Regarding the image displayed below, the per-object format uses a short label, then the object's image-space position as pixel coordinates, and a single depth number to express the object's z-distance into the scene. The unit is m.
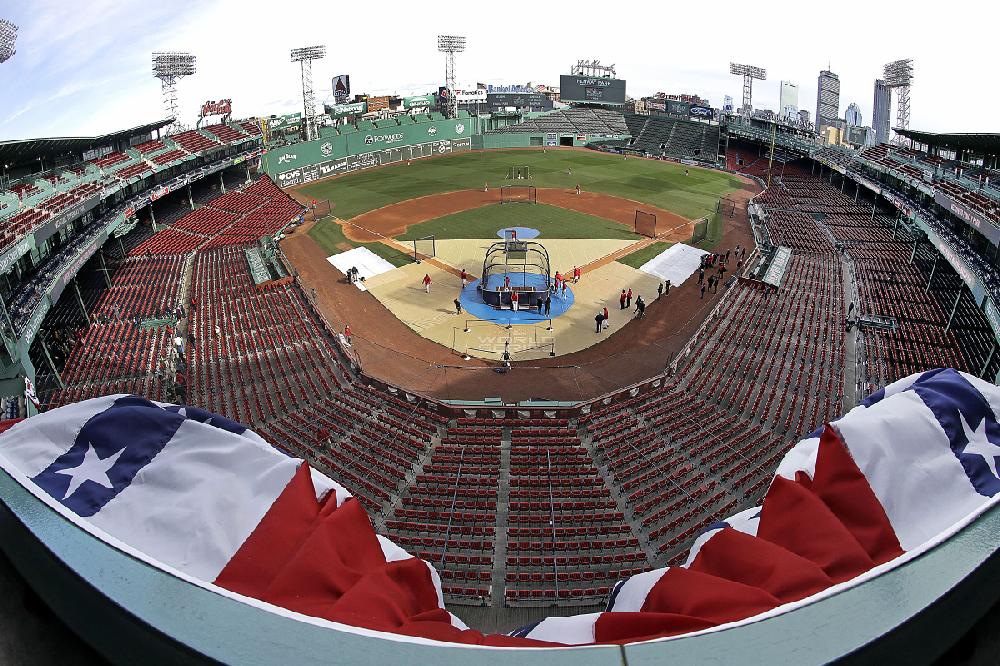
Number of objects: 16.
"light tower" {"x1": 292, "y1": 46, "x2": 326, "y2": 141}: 80.94
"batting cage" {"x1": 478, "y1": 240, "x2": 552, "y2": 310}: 35.97
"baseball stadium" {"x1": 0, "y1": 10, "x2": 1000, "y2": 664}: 3.09
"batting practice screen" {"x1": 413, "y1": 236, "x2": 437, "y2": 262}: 46.31
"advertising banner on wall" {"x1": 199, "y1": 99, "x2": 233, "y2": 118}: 75.81
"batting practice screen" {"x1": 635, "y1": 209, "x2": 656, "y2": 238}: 52.62
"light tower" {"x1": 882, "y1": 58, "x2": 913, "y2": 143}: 77.62
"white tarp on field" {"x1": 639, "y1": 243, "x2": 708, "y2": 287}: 42.47
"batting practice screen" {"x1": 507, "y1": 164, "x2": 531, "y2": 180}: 74.25
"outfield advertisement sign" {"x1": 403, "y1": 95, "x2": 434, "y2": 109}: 99.51
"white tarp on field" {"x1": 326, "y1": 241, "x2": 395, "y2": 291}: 43.47
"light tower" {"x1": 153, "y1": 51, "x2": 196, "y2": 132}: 70.31
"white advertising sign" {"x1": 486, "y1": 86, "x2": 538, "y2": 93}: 114.32
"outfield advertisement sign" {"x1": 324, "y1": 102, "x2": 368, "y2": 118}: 90.44
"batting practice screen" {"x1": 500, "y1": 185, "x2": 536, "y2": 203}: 63.55
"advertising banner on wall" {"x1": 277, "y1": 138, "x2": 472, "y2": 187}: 74.50
